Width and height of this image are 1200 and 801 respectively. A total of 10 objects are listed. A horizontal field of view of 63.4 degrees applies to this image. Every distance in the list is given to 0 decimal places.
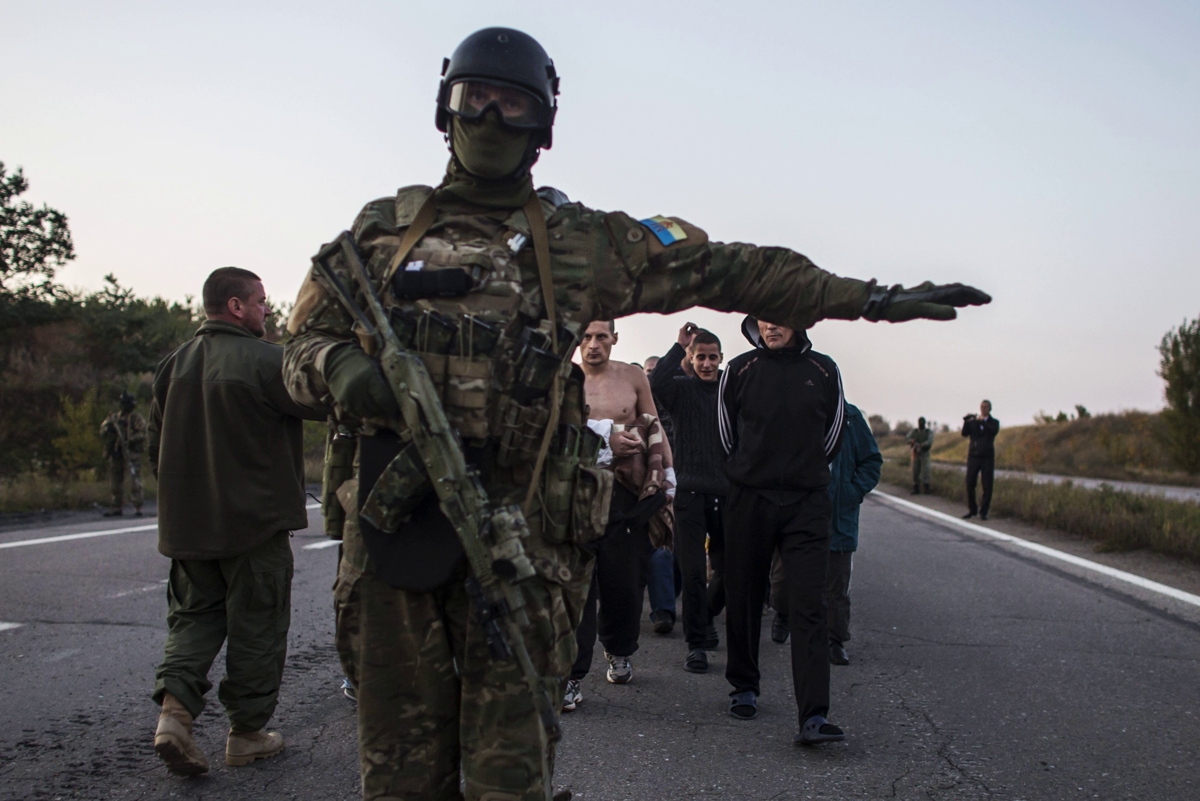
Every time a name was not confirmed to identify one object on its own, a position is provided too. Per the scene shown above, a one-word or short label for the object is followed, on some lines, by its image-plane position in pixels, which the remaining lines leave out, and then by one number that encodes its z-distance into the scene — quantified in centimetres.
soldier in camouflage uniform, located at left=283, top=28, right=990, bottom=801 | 228
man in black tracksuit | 475
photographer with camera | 1625
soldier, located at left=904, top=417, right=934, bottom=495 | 2269
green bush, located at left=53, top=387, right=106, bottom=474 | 2334
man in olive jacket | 407
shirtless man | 528
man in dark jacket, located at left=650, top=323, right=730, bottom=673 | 621
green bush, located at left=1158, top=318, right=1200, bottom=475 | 4522
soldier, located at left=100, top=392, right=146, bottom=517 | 1500
